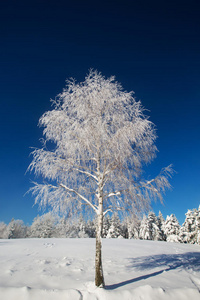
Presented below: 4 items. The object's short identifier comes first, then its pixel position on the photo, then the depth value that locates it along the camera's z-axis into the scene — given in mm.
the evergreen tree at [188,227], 38300
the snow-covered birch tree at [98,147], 7477
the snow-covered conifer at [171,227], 41250
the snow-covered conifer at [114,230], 46569
